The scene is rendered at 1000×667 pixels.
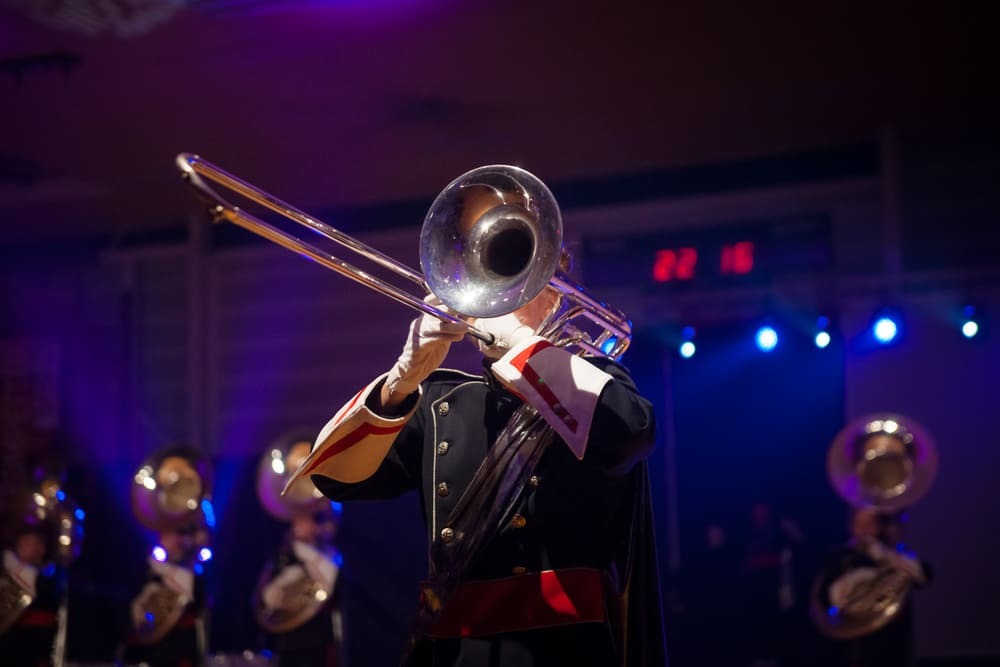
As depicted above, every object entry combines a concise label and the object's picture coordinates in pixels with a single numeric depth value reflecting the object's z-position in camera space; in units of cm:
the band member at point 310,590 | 689
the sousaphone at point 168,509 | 734
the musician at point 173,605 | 731
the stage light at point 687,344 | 838
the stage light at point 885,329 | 790
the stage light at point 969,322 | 774
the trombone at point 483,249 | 245
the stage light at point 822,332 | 805
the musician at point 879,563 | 661
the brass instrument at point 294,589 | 691
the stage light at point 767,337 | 810
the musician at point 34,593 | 693
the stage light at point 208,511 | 770
